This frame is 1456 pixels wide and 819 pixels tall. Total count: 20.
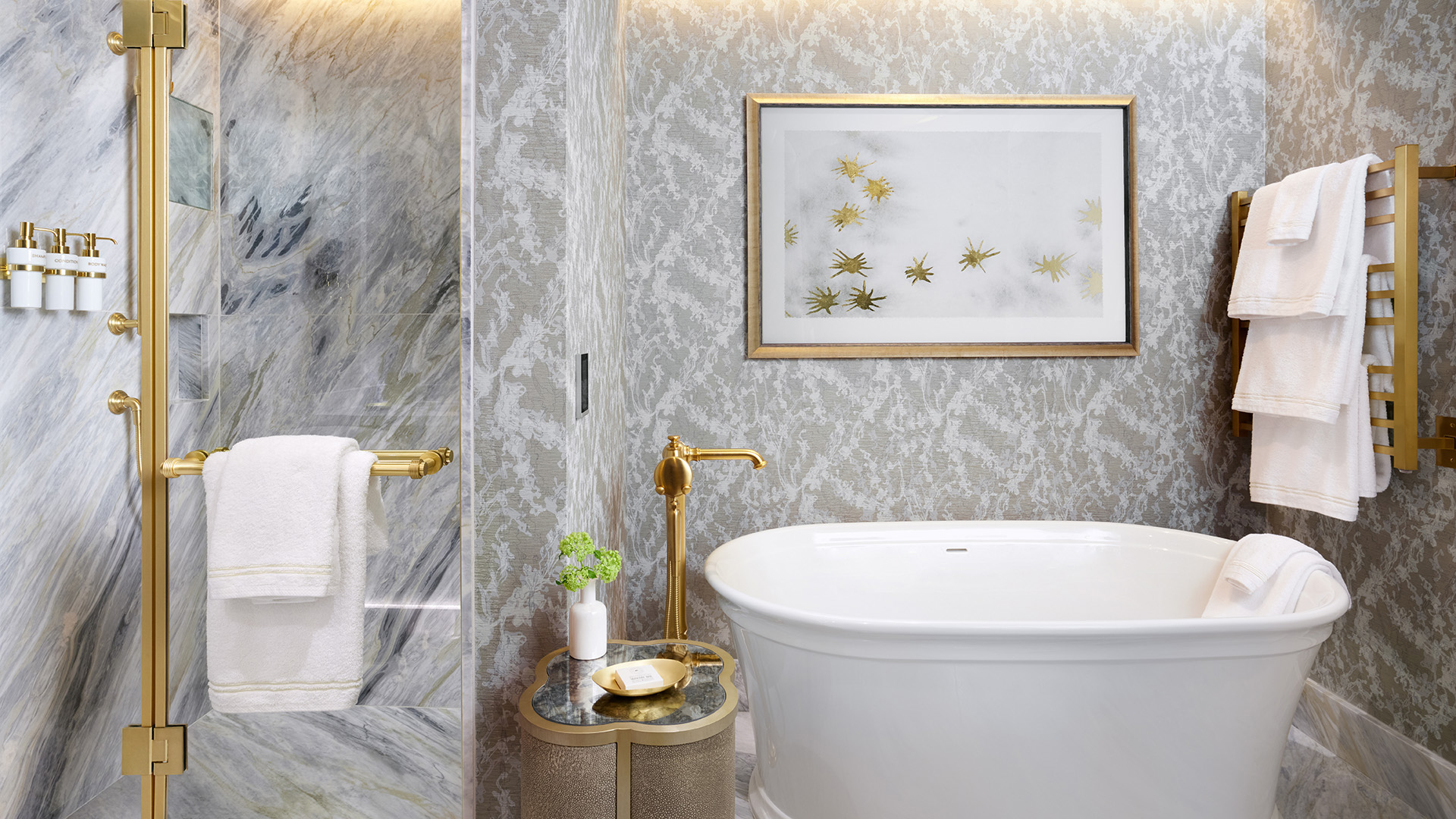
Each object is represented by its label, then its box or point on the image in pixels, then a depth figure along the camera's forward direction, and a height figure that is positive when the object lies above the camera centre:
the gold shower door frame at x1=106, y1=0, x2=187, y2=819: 1.33 +0.18
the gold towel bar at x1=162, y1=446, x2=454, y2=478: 1.37 -0.09
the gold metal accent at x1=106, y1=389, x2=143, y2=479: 1.35 +0.01
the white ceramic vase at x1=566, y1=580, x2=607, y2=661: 1.58 -0.41
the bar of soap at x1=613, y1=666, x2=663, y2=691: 1.45 -0.48
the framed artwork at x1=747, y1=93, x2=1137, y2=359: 2.55 +0.55
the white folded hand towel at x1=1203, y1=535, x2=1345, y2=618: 1.88 -0.39
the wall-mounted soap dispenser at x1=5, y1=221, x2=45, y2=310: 1.33 +0.23
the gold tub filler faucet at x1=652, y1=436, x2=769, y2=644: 2.08 -0.29
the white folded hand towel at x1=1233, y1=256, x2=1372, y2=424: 2.11 +0.12
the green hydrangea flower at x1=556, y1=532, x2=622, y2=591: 1.51 -0.29
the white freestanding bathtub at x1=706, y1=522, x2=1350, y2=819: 1.60 -0.60
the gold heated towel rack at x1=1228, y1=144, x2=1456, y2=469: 2.00 +0.23
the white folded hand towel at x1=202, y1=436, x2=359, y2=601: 1.36 -0.18
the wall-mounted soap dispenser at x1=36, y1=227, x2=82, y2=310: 1.33 +0.22
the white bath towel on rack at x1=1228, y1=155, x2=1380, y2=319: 2.10 +0.39
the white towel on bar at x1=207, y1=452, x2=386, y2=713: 1.38 -0.38
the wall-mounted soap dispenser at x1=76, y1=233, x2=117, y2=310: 1.35 +0.22
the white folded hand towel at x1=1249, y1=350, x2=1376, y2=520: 2.11 -0.14
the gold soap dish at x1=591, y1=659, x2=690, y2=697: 1.45 -0.48
